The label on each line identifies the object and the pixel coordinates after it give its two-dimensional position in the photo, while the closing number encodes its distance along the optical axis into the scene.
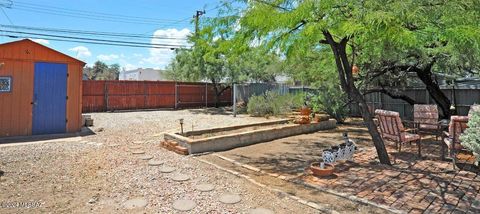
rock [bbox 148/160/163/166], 5.24
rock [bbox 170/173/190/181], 4.42
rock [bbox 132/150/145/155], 6.07
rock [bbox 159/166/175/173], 4.82
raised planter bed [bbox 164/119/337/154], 6.21
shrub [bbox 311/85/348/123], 11.21
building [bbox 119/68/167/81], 37.47
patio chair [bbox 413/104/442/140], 8.28
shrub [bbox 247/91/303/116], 13.23
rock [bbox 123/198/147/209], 3.41
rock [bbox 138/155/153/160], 5.66
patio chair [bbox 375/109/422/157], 5.75
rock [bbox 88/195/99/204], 3.52
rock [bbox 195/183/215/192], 3.96
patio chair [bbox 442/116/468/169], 5.04
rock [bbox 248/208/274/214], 3.30
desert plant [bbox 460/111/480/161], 4.22
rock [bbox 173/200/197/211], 3.37
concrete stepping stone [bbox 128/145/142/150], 6.56
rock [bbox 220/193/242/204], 3.60
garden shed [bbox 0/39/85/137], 7.42
